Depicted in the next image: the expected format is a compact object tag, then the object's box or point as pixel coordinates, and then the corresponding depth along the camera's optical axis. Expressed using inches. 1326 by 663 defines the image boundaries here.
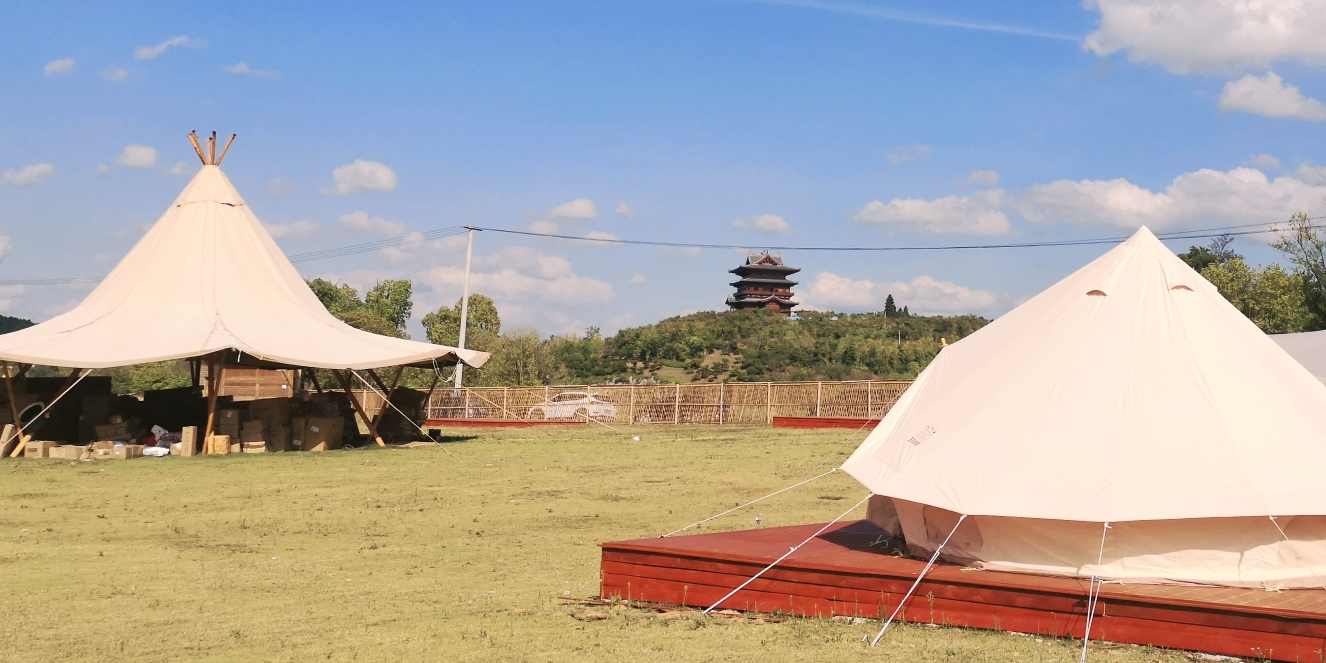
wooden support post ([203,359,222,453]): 857.5
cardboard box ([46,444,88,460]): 834.8
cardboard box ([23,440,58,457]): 842.8
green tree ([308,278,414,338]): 2947.8
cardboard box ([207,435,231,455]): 859.4
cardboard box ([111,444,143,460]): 833.8
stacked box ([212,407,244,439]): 885.2
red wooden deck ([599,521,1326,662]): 265.3
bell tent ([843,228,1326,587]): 303.0
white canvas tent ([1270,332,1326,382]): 749.6
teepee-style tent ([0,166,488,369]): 855.1
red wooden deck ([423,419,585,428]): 1358.6
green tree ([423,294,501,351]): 2947.8
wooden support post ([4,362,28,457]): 849.4
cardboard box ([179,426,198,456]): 847.6
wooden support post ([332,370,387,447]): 931.5
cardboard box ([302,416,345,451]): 924.6
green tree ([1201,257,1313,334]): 1789.4
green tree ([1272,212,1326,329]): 1756.9
